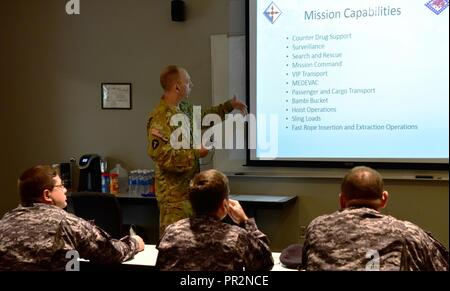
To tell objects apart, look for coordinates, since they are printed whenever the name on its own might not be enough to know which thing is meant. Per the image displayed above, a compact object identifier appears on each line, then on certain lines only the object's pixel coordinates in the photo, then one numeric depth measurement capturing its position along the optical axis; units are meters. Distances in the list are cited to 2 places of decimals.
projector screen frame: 3.79
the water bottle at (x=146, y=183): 4.39
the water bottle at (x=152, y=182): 4.34
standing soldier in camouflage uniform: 3.26
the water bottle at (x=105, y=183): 4.49
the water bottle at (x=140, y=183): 4.39
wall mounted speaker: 4.34
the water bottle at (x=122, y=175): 4.60
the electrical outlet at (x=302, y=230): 4.18
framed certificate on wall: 4.58
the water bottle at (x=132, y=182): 4.41
